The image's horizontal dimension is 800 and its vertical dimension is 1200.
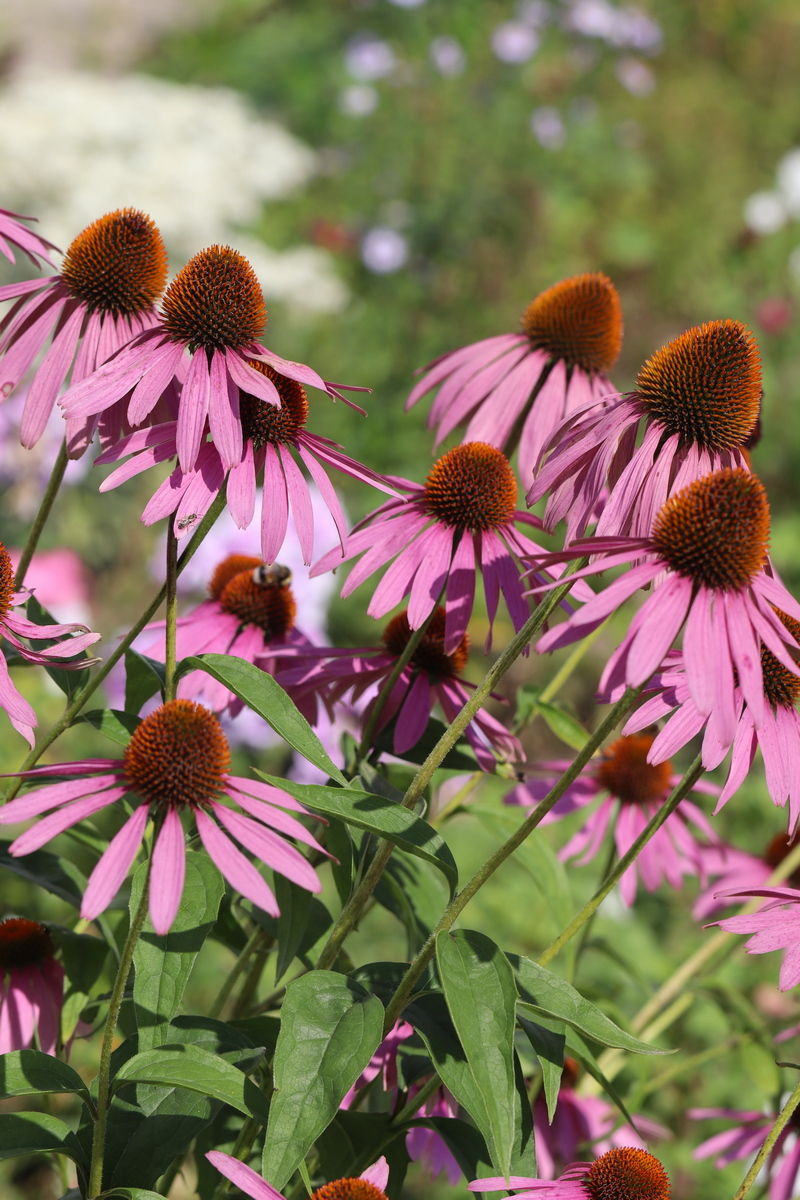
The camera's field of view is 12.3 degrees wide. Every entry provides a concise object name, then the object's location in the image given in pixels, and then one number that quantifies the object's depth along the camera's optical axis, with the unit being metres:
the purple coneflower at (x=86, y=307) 1.06
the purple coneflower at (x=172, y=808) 0.95
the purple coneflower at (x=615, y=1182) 0.98
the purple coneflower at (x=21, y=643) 0.99
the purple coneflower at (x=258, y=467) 1.00
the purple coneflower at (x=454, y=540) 1.04
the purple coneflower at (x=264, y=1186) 0.95
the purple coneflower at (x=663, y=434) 1.01
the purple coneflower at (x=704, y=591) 0.95
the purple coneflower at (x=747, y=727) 0.98
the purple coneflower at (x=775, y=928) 0.98
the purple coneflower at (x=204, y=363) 1.00
